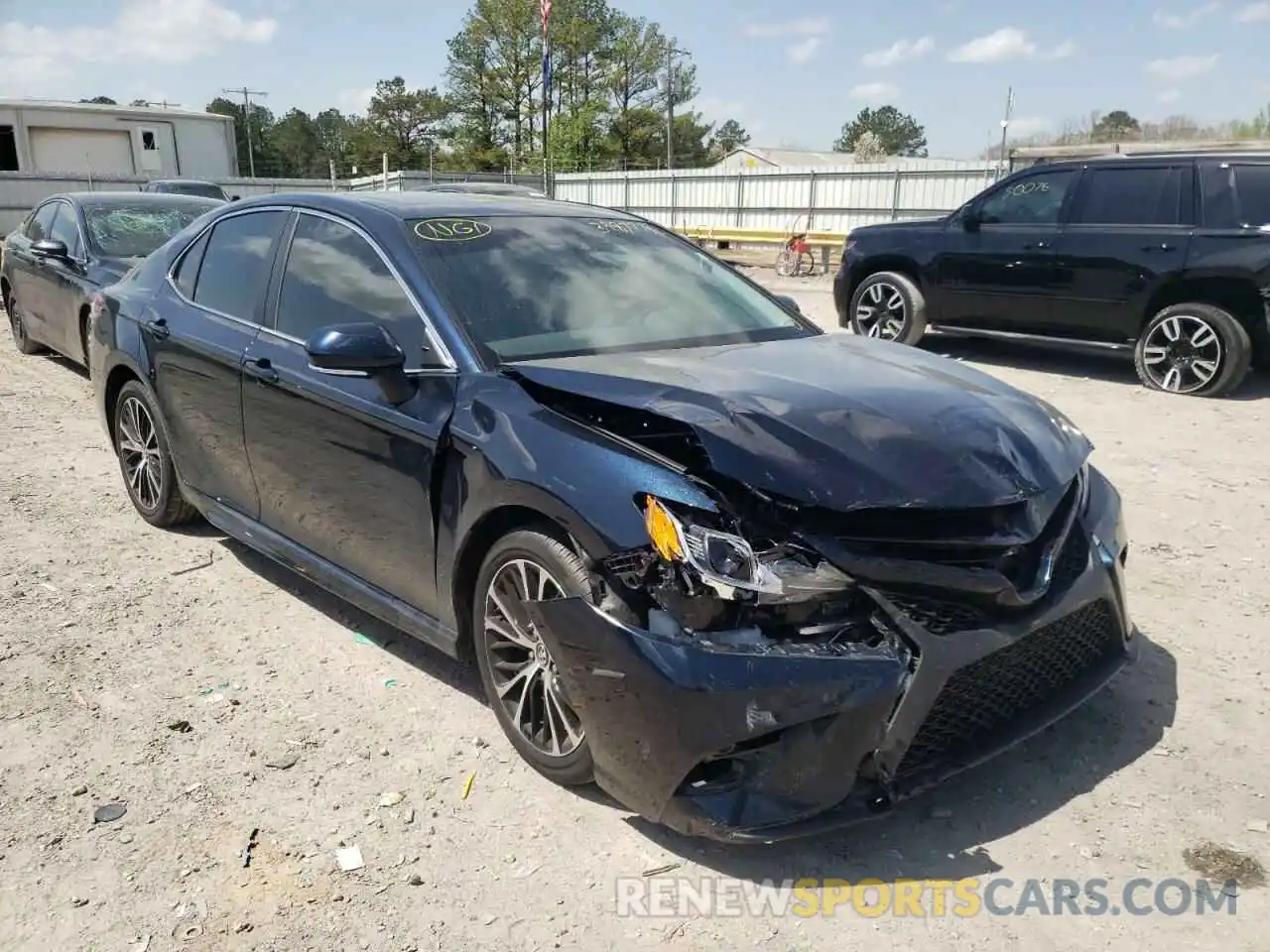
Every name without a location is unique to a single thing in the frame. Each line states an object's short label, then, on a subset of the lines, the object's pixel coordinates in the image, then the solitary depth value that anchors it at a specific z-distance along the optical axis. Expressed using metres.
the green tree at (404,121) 69.31
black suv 7.95
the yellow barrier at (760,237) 20.44
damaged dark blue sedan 2.46
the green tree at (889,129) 110.38
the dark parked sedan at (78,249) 8.14
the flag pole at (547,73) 28.56
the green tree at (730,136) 89.83
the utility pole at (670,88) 57.56
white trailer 35.44
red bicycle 20.06
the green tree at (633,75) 63.75
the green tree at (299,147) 81.38
